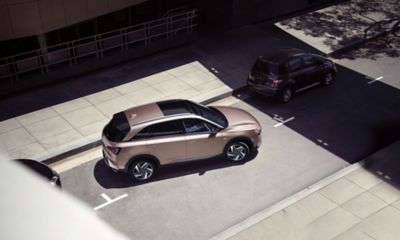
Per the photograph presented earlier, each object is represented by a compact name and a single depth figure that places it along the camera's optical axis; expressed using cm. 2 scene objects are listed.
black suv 1515
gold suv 1123
